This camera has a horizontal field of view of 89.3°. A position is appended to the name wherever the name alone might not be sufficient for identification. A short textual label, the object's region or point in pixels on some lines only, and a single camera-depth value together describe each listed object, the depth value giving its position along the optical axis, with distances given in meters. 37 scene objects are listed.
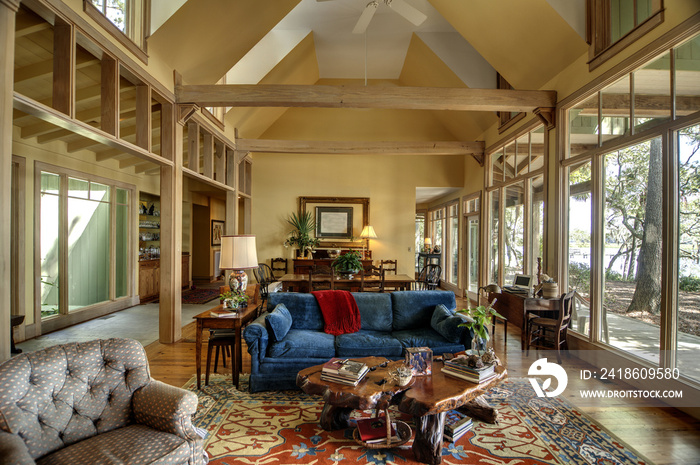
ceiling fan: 4.20
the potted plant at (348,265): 6.09
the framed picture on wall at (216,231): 11.72
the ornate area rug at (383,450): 2.33
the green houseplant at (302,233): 8.91
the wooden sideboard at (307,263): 8.61
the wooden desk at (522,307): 4.28
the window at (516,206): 5.50
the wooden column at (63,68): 2.99
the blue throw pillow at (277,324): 3.35
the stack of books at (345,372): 2.45
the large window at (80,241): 5.50
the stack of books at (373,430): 2.44
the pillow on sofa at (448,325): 3.54
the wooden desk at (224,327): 3.30
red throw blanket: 3.82
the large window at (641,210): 2.96
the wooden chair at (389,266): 9.29
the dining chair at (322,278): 5.76
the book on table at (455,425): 2.53
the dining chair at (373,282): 5.89
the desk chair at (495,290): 4.70
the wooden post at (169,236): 4.65
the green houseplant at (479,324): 2.63
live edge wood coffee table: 2.23
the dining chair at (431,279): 6.94
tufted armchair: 1.66
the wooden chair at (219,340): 3.39
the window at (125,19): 3.35
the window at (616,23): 3.30
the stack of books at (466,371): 2.49
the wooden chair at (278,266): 9.15
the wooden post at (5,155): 2.29
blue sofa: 3.29
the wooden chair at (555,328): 4.12
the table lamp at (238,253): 3.54
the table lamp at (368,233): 8.61
